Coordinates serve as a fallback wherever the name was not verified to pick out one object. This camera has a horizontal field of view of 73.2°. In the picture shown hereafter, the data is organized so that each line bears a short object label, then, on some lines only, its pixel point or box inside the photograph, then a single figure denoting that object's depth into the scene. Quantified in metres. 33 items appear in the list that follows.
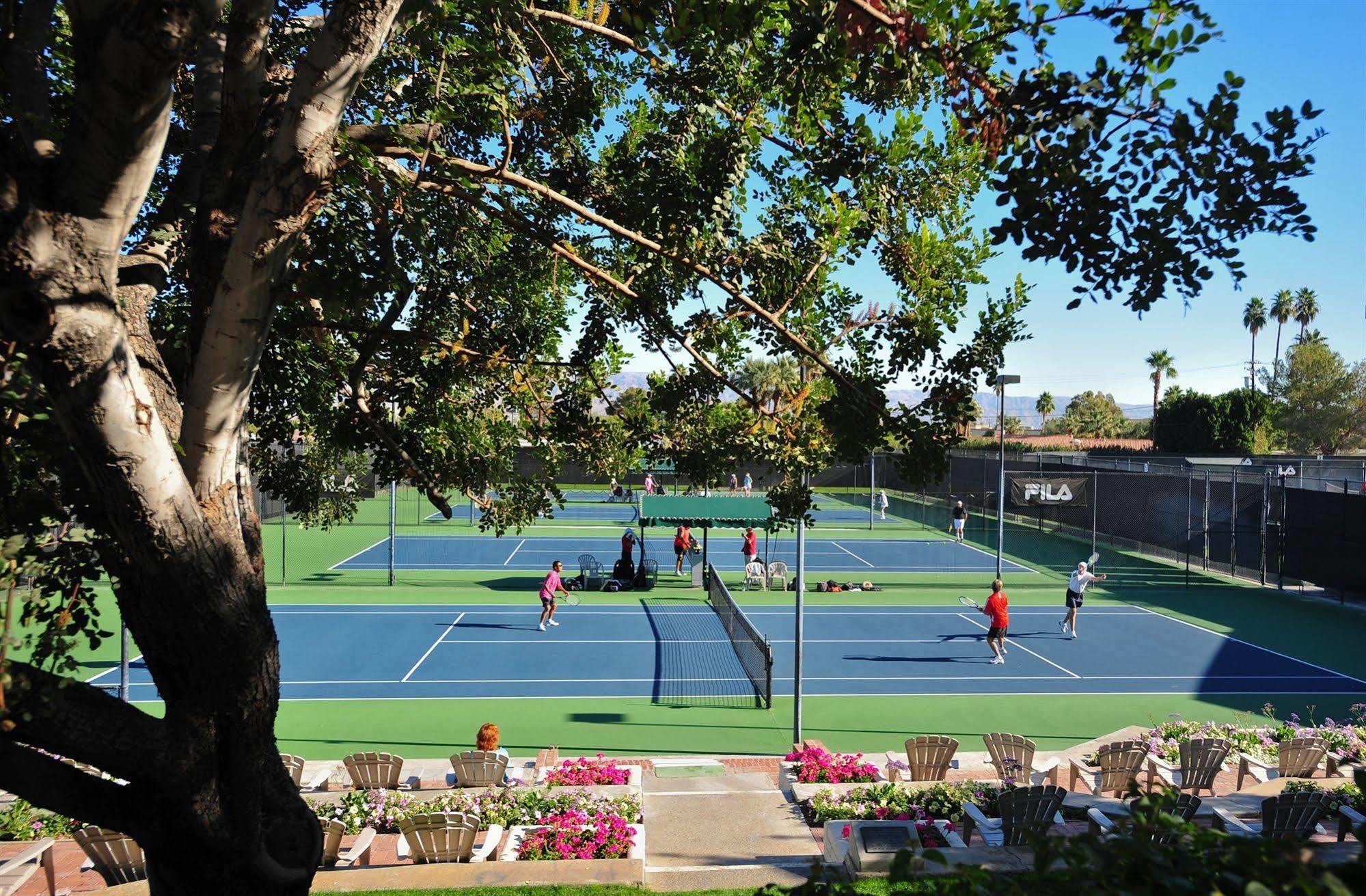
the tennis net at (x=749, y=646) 15.99
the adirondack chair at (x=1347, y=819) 8.95
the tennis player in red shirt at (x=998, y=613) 19.09
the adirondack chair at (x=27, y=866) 8.13
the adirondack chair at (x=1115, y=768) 11.65
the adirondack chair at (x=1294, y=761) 12.24
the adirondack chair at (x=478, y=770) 11.30
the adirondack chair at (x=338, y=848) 9.06
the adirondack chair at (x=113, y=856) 8.60
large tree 3.92
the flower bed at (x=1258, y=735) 12.63
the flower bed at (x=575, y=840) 9.22
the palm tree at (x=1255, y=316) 104.88
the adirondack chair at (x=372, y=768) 11.25
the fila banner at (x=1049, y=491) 32.81
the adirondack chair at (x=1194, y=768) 11.48
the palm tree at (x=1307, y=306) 101.62
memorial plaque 8.81
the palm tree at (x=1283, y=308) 102.06
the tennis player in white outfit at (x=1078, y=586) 21.25
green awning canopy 25.08
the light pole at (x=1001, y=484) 20.81
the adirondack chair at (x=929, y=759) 11.83
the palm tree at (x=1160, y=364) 108.25
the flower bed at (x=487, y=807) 10.05
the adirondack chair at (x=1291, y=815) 9.25
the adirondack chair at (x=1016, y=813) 9.44
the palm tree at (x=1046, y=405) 121.01
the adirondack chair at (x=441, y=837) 8.97
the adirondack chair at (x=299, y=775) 10.88
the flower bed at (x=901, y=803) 10.23
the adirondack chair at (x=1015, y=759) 11.56
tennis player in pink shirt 21.84
